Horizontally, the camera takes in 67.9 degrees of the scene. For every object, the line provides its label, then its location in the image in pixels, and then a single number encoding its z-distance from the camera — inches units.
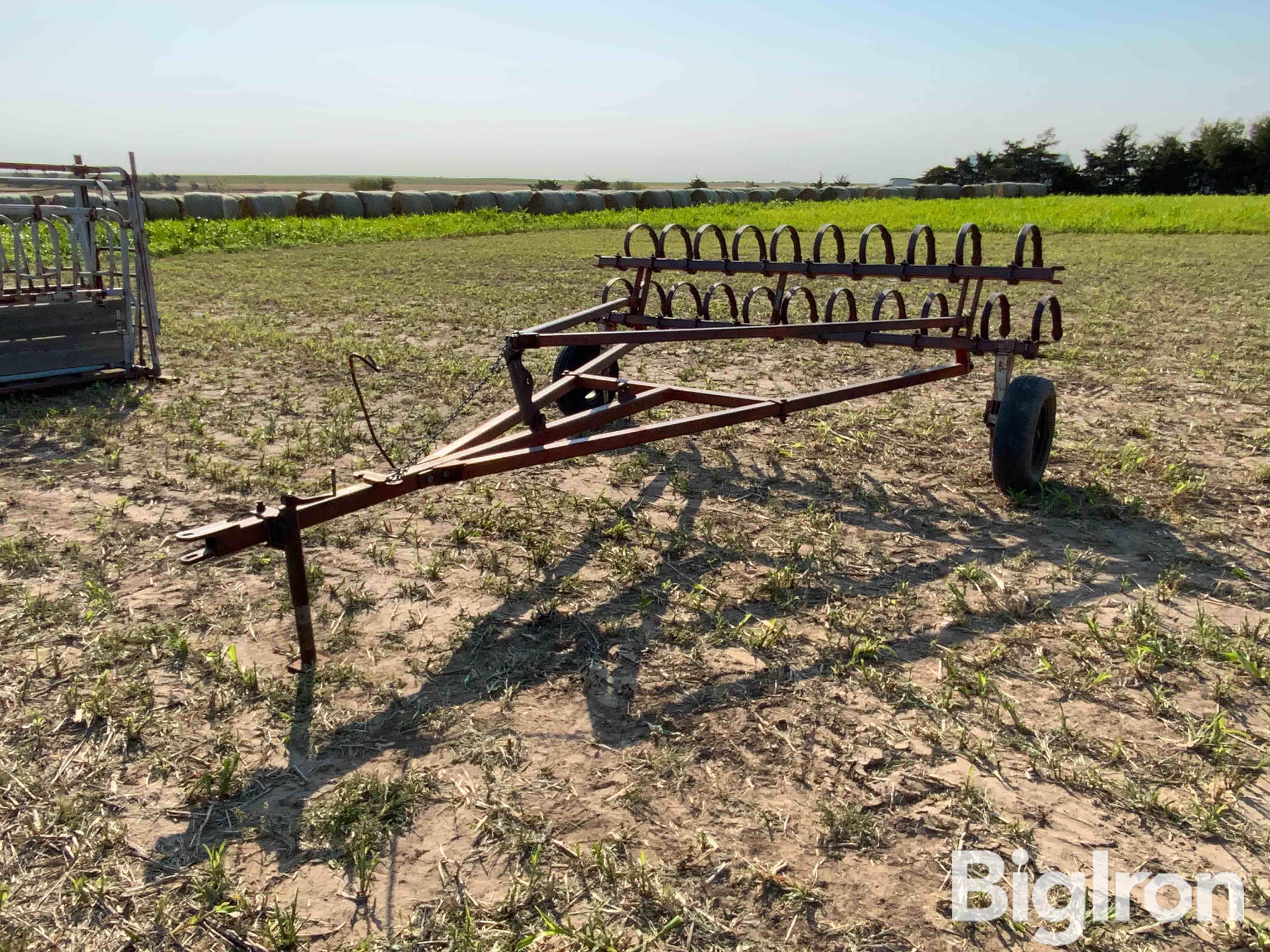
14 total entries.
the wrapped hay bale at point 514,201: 1197.7
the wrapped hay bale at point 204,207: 935.7
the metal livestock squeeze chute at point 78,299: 286.0
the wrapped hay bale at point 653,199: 1352.1
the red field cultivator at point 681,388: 128.0
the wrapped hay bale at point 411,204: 1131.9
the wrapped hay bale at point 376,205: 1104.2
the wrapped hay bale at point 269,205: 980.6
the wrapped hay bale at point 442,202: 1176.2
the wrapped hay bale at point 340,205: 1061.8
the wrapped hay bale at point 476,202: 1182.9
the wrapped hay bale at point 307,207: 1040.2
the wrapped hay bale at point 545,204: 1209.4
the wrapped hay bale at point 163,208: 909.2
